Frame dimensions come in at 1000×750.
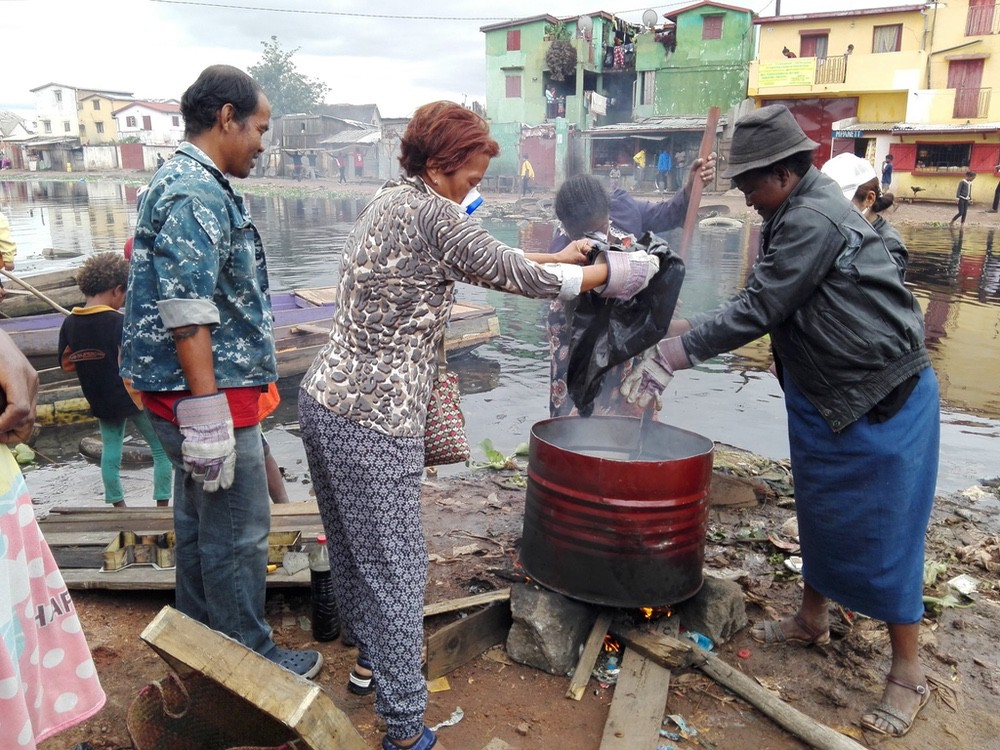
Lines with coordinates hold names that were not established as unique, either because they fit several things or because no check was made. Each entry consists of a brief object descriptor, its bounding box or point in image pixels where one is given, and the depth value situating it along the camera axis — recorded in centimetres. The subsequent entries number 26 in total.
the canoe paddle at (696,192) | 447
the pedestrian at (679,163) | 3606
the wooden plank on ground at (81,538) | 397
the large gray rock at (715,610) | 333
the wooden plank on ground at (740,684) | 267
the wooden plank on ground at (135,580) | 360
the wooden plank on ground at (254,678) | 200
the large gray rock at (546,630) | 315
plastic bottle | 333
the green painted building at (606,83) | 3722
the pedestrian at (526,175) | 3712
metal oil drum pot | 297
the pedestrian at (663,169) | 3538
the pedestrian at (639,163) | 3603
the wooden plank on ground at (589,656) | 304
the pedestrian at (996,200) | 2770
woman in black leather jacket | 273
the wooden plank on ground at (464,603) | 344
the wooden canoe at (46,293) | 1038
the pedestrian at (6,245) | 431
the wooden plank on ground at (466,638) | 309
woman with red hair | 231
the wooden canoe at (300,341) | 809
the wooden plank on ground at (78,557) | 382
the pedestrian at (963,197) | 2570
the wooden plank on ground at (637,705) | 271
